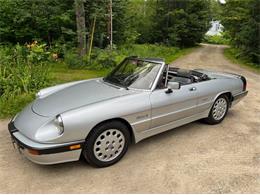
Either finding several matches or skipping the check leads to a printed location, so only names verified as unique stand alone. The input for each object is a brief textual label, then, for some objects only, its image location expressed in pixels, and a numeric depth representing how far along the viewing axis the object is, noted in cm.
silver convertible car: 290
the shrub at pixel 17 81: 523
